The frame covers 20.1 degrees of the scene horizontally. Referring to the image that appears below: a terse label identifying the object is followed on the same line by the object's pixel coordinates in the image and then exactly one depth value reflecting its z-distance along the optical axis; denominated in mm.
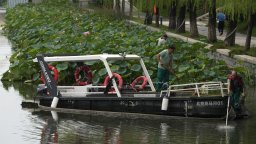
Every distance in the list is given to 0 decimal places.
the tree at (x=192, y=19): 43509
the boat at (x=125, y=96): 20281
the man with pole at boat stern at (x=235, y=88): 20141
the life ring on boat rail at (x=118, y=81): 21094
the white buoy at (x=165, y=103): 20266
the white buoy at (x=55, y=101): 21734
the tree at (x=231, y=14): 31906
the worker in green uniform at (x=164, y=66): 22672
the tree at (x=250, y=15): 31097
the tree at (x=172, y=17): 51138
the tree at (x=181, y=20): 48344
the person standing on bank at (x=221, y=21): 46978
